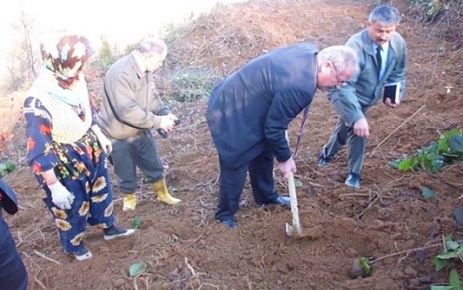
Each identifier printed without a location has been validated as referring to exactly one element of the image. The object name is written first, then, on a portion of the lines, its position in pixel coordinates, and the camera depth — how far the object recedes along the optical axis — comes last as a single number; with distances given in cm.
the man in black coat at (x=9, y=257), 216
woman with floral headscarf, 261
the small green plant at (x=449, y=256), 261
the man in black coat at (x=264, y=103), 293
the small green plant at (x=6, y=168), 558
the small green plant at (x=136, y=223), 379
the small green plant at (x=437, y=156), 378
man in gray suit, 347
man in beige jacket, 349
